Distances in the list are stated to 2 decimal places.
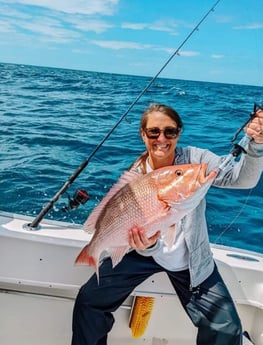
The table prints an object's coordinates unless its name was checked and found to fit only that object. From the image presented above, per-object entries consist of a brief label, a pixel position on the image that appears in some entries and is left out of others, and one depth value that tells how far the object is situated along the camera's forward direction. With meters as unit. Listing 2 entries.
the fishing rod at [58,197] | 2.54
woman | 2.17
